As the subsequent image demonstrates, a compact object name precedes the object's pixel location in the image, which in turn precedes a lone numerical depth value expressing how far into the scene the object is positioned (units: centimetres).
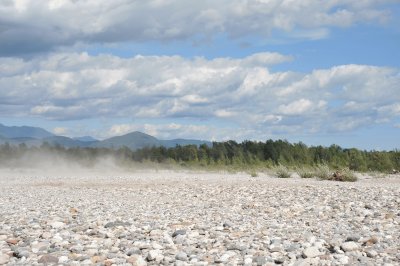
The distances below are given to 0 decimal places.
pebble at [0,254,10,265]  830
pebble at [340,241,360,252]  852
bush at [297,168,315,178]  3174
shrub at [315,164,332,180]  3006
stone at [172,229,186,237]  990
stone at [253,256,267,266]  770
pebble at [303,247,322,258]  812
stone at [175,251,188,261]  807
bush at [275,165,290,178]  3238
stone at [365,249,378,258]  813
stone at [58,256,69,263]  818
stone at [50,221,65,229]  1115
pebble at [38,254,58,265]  811
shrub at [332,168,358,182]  2886
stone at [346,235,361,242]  924
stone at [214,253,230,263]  789
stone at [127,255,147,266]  793
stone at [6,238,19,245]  970
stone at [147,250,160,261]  814
